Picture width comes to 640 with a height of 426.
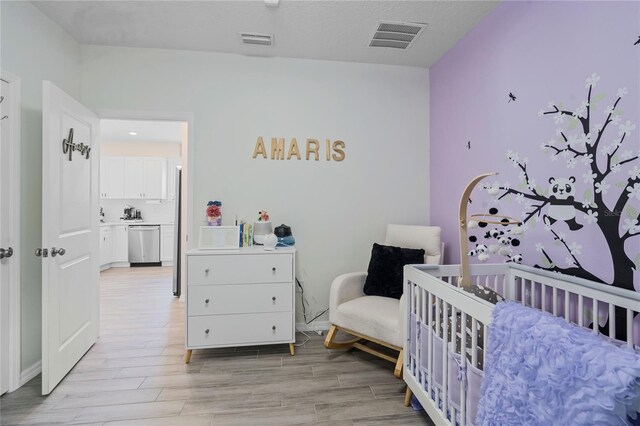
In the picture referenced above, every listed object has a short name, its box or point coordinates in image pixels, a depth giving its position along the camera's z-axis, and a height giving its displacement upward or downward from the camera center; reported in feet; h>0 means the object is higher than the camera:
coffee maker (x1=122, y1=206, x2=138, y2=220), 19.75 -0.09
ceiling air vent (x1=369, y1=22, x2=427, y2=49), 7.47 +4.78
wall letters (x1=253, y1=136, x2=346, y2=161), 9.02 +1.96
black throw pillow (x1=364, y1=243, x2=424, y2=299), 7.99 -1.59
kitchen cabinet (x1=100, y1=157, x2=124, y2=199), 18.81 +2.22
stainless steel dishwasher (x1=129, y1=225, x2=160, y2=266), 18.61 -2.11
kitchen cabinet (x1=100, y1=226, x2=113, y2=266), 17.34 -2.04
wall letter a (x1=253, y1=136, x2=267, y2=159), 8.98 +1.97
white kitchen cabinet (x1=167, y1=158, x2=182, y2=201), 19.75 +2.63
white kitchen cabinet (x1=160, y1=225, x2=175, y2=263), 19.01 -2.04
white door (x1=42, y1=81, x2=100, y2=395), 5.99 -0.51
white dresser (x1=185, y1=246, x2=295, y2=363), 7.34 -2.18
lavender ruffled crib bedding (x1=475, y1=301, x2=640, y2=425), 2.21 -1.39
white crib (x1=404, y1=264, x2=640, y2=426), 3.99 -1.57
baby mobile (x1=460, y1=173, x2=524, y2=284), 4.82 -0.42
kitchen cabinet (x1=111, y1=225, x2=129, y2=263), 18.31 -1.91
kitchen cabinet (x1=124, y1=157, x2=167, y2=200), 19.11 +2.26
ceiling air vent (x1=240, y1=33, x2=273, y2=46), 7.97 +4.80
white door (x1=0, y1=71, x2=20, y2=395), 5.96 -0.42
